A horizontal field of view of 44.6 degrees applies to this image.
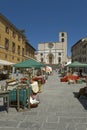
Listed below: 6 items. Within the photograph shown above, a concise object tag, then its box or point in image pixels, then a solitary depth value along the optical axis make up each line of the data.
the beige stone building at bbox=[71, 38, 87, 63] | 28.55
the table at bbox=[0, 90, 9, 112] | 3.79
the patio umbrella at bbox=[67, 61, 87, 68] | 12.25
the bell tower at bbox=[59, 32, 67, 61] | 54.30
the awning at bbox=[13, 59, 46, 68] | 7.11
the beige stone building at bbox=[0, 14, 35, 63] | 17.57
